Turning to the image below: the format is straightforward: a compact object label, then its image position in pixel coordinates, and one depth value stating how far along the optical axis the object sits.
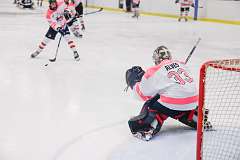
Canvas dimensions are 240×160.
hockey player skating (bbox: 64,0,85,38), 8.30
